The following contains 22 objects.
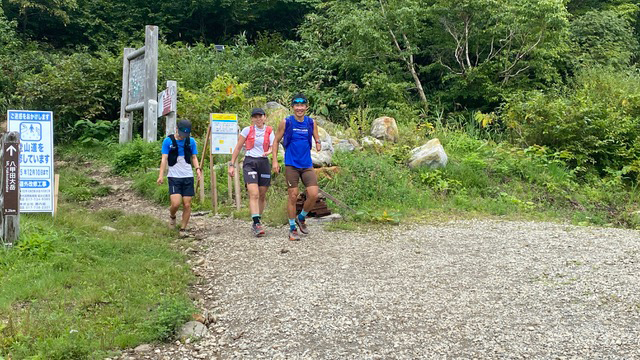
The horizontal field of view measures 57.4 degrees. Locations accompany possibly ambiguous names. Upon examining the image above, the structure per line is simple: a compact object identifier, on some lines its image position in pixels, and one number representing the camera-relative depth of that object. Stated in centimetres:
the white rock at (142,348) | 405
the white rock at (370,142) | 1184
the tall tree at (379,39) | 1564
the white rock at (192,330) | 429
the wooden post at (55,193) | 739
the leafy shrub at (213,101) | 1332
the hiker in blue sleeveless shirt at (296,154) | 712
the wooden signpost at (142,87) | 1358
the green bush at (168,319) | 423
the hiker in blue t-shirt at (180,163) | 757
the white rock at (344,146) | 1144
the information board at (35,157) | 710
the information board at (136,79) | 1410
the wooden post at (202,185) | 933
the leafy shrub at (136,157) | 1240
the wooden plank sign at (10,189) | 600
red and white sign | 1141
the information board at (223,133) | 947
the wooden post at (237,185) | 924
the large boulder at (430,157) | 1100
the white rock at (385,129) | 1250
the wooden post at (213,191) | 923
